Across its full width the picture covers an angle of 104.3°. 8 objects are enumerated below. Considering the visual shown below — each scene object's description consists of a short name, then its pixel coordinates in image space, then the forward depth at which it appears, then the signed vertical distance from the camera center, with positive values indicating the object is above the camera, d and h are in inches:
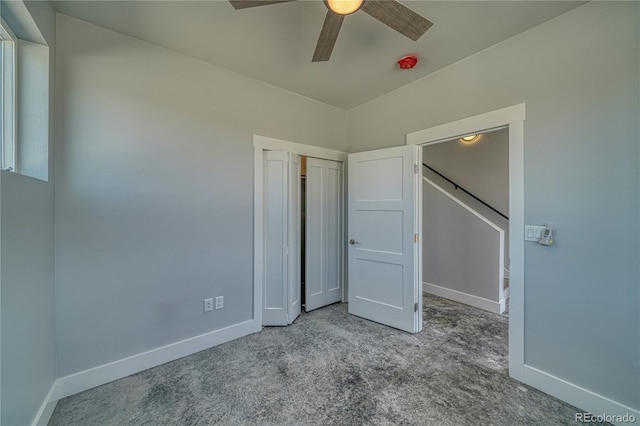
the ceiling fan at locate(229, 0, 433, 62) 49.5 +42.6
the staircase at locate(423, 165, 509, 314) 124.1 -19.8
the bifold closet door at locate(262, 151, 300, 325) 108.3 -11.6
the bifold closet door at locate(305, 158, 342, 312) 125.4 -11.4
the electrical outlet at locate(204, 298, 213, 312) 92.3 -34.6
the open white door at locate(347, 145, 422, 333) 102.0 -11.2
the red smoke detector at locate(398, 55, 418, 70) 87.4 +53.7
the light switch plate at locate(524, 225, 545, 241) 70.6 -6.1
